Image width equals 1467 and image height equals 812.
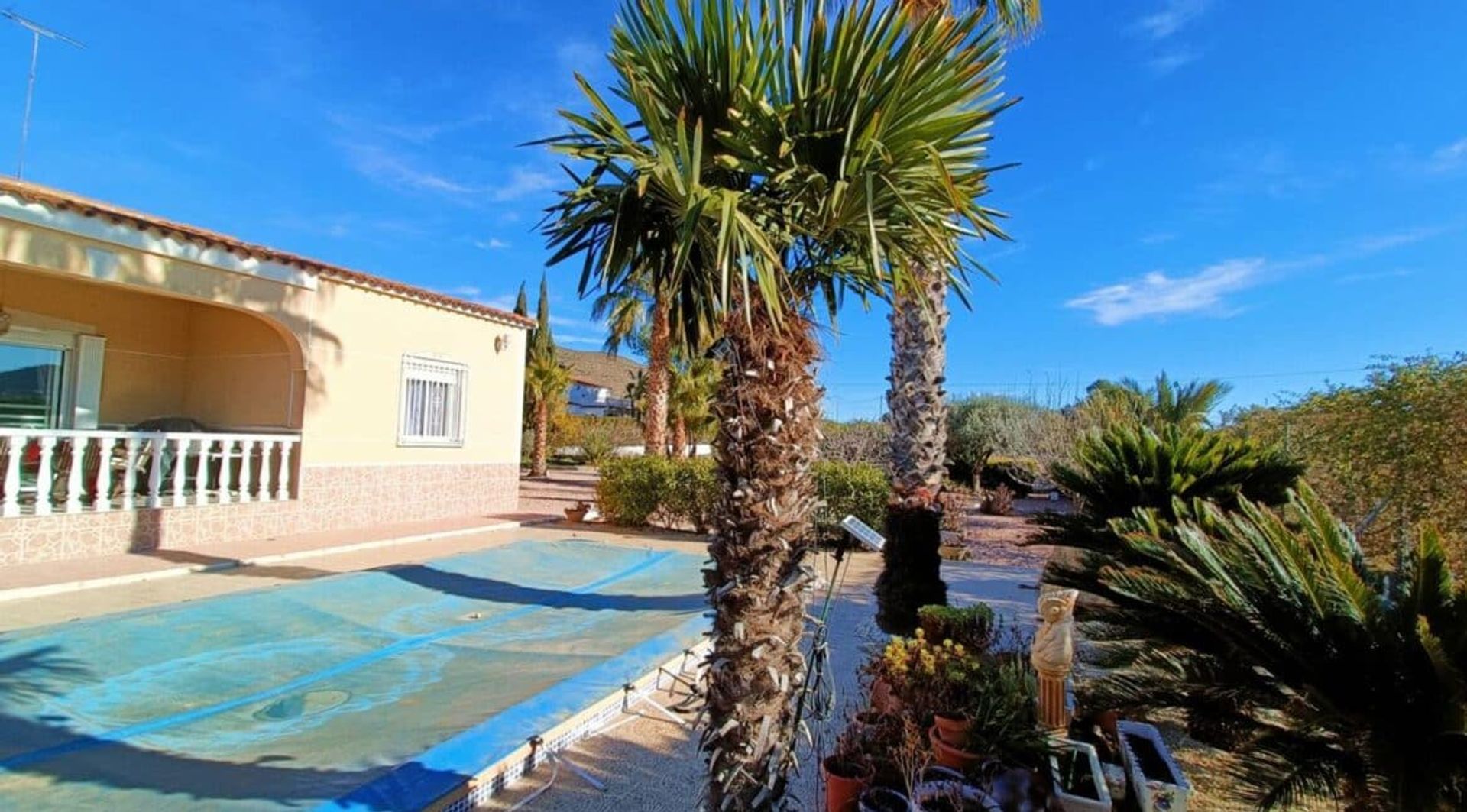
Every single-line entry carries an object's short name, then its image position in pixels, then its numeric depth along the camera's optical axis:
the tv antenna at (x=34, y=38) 11.34
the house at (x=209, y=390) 9.72
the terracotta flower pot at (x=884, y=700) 4.61
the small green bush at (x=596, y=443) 28.89
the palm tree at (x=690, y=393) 30.42
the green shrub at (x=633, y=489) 16.34
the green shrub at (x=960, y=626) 6.05
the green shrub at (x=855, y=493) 14.59
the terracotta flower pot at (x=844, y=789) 3.69
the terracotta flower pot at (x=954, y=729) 3.87
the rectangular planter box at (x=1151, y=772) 3.69
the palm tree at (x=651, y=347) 20.33
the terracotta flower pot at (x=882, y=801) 3.51
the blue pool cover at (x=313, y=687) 3.94
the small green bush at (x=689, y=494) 15.74
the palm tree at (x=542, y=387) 29.47
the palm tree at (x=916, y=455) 8.20
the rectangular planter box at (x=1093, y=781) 3.34
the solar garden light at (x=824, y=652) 3.90
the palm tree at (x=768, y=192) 3.44
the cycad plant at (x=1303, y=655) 2.85
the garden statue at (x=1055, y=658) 3.99
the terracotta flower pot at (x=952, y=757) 3.71
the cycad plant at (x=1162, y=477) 7.03
